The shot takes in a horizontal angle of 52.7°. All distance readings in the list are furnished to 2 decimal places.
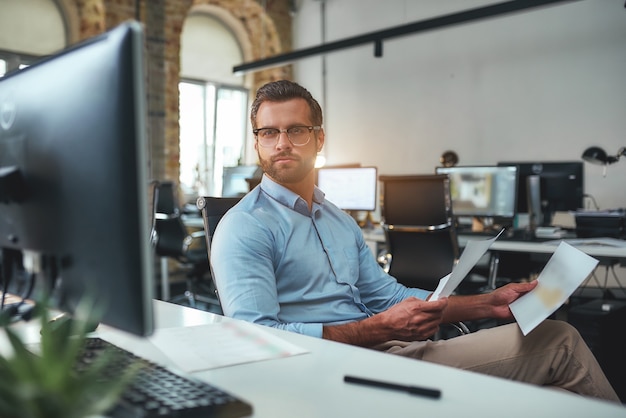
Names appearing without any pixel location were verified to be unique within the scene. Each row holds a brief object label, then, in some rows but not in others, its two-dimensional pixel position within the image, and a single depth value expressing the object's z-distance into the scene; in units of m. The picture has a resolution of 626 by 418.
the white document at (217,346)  1.05
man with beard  1.48
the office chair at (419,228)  3.64
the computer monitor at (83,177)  0.72
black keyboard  0.75
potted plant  0.52
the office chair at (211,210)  1.96
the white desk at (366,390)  0.82
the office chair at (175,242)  5.34
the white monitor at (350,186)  5.11
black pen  0.87
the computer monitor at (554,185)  4.64
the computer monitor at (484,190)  4.58
